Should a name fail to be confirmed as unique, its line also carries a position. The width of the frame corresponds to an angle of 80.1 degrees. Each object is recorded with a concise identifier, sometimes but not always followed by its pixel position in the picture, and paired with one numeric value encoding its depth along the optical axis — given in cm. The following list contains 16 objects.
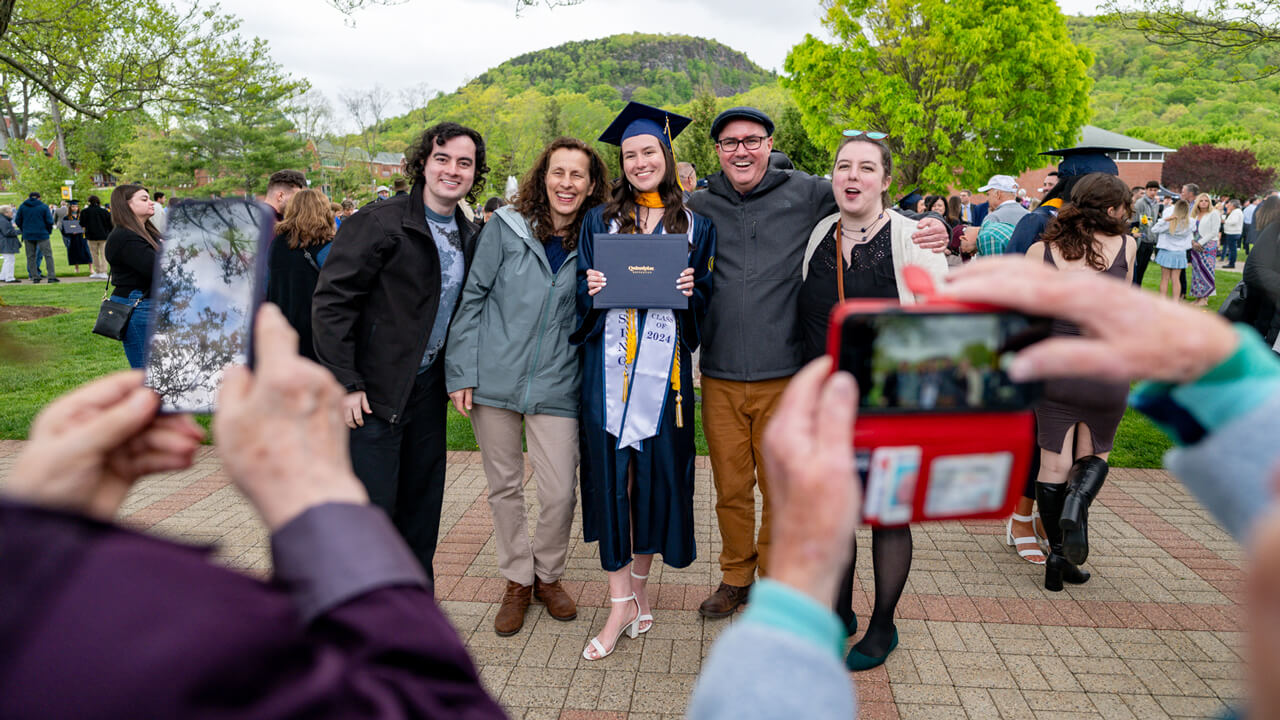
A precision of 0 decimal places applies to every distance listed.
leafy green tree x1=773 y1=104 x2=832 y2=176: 3381
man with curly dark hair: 332
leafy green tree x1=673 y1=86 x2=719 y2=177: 3631
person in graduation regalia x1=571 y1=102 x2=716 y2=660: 347
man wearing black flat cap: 362
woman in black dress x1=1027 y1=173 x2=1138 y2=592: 380
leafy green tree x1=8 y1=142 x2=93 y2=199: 2266
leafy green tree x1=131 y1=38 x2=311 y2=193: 3953
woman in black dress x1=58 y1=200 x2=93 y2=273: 1766
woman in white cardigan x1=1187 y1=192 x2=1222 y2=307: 1244
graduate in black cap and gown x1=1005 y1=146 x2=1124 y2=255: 464
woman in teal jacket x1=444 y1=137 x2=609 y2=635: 359
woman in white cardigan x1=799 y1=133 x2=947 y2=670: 326
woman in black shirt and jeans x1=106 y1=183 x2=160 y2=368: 547
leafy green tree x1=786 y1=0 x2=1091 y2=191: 2336
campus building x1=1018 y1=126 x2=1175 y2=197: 5266
